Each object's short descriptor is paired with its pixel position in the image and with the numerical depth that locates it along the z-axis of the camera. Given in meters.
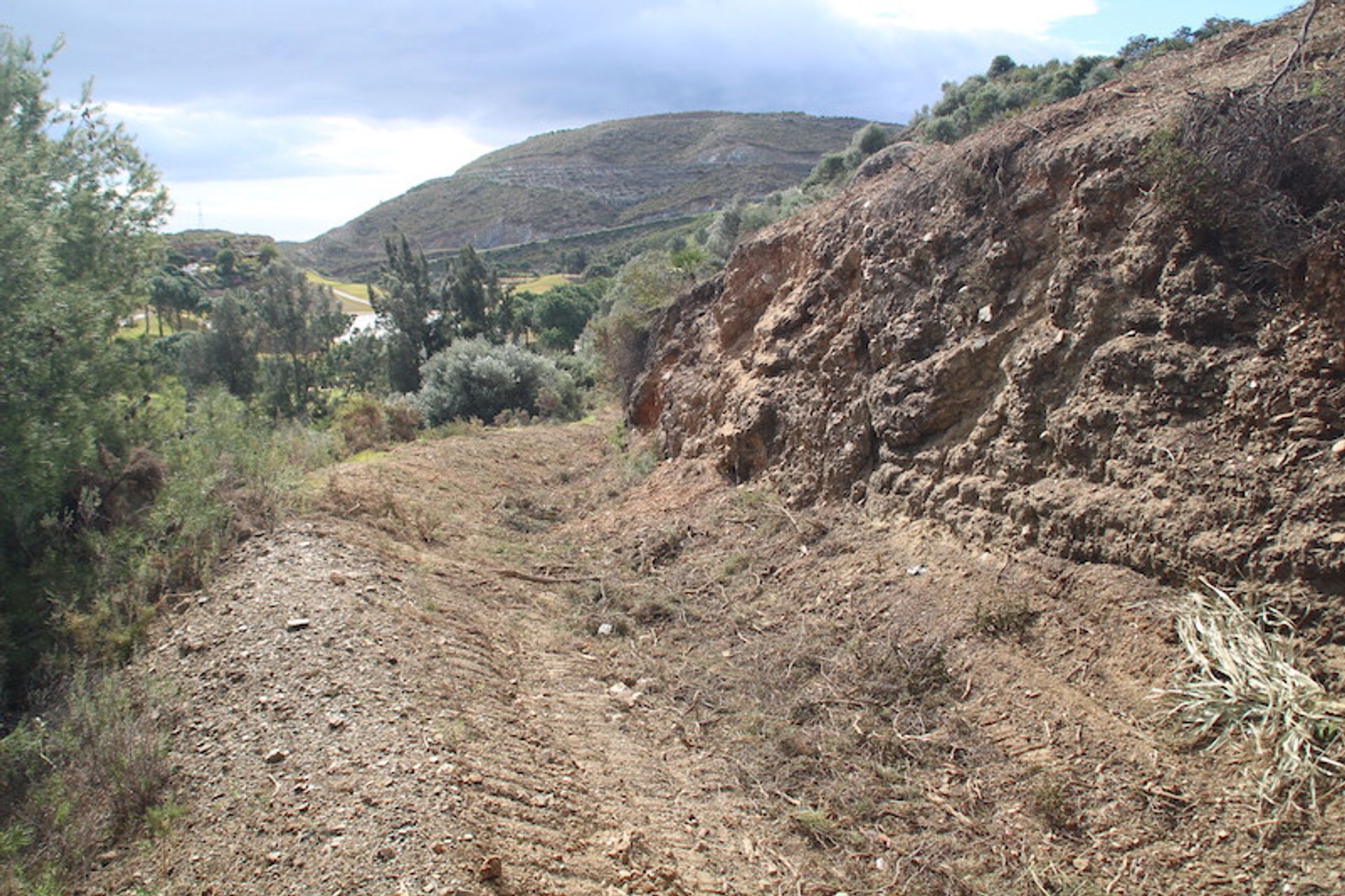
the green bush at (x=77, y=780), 4.05
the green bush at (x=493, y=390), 19.91
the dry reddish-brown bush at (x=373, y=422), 14.83
